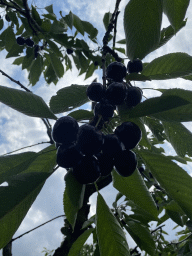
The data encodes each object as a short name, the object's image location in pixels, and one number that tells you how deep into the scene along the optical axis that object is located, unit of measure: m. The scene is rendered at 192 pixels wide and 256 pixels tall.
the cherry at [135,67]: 0.29
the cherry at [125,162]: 0.21
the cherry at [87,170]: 0.20
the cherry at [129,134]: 0.21
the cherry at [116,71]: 0.27
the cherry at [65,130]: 0.20
